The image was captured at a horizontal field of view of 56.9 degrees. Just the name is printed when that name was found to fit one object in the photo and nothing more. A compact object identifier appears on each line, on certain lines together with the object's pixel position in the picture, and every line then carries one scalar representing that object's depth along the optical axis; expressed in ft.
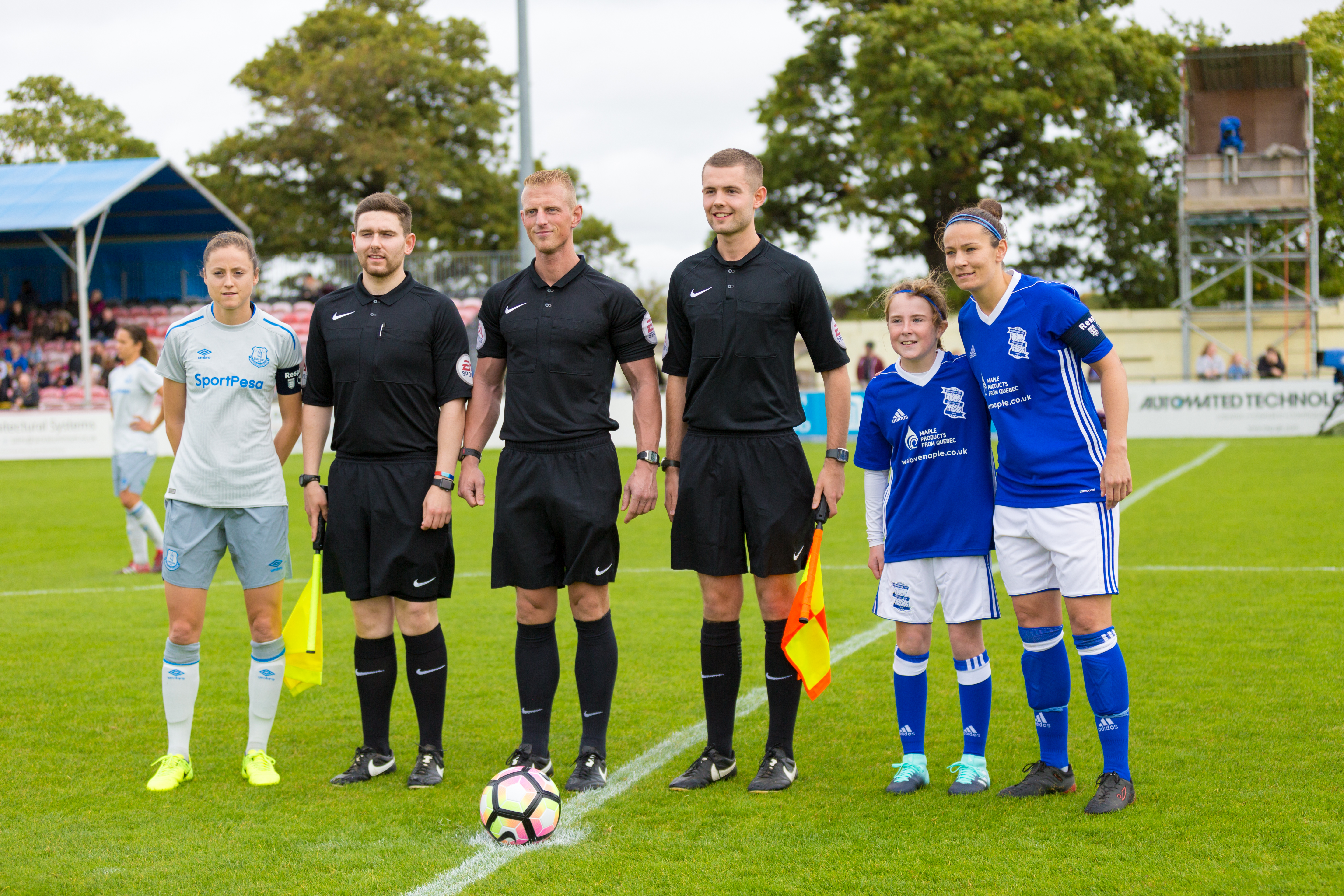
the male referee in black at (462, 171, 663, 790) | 14.94
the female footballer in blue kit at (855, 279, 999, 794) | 14.43
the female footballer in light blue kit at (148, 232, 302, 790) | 15.39
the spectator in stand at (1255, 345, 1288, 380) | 88.43
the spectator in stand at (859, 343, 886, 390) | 85.56
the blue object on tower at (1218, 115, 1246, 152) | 101.14
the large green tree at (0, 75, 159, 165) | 165.37
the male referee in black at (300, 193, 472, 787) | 15.14
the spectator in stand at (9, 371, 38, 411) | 94.07
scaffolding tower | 101.09
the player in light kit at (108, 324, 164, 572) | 32.53
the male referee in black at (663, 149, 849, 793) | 14.74
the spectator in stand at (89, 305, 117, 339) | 113.50
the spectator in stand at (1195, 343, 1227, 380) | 93.91
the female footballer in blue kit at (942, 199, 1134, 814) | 13.51
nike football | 13.12
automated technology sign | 73.51
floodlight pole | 55.83
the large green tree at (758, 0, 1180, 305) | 108.06
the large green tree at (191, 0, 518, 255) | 130.93
